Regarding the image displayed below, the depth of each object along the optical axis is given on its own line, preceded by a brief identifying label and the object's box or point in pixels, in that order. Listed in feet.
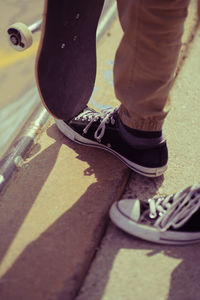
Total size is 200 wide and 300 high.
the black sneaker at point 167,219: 4.01
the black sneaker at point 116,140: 4.69
